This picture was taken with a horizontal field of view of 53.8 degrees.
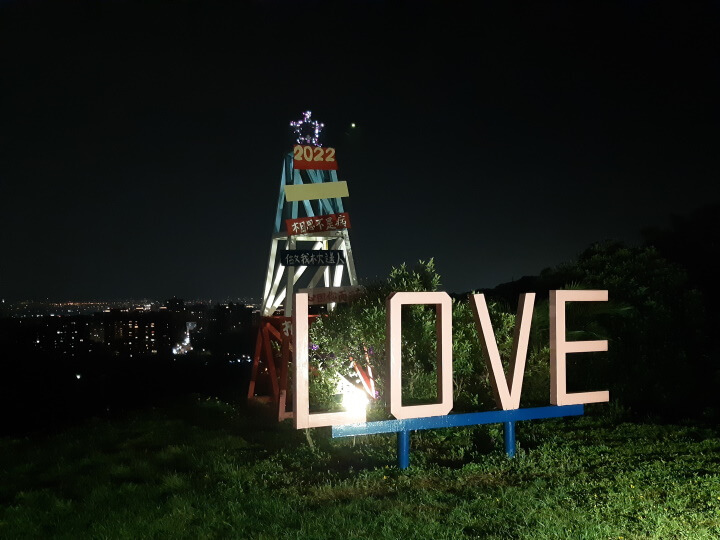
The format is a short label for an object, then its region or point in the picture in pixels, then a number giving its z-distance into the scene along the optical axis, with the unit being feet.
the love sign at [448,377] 27.17
